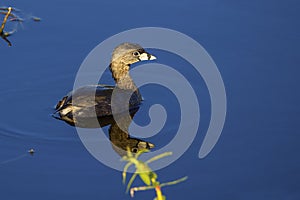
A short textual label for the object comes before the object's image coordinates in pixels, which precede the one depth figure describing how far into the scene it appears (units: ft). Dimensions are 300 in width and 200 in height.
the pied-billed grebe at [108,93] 51.49
